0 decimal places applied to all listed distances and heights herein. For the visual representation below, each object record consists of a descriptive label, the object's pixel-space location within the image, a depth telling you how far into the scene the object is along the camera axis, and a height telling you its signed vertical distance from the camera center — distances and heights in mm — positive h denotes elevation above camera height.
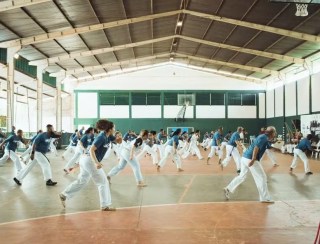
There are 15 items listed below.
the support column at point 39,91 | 30800 +2693
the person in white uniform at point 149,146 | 19011 -1179
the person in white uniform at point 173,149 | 16406 -1171
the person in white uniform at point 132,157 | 11648 -1061
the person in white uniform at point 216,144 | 19375 -1124
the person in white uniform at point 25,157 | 19512 -1821
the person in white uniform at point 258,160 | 9188 -932
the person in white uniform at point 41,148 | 11883 -793
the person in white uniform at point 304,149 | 15492 -1086
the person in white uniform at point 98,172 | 8242 -1076
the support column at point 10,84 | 24188 +2506
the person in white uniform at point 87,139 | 13006 -566
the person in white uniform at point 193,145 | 24022 -1415
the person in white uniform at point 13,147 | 14438 -937
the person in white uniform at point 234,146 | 14970 -930
